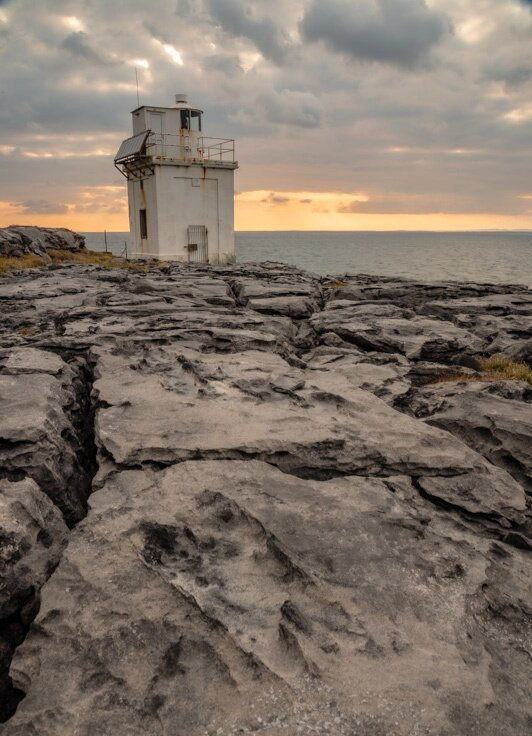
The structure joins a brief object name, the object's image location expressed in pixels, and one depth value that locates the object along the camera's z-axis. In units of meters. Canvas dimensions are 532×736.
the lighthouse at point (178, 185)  43.97
